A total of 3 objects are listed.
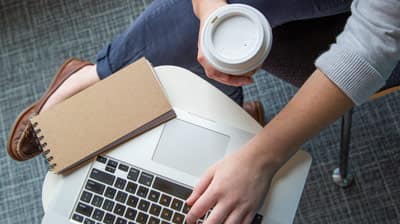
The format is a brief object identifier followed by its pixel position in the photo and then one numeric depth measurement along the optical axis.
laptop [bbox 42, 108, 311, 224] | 0.76
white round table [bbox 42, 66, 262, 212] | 0.78
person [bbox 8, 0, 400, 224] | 0.64
